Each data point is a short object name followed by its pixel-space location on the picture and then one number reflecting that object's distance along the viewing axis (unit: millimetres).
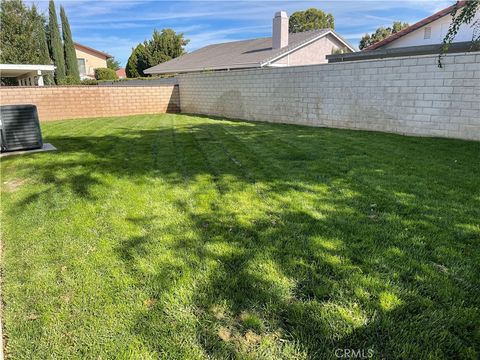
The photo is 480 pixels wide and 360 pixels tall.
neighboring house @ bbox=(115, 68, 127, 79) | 52469
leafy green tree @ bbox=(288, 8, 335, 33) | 50741
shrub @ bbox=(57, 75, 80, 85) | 29422
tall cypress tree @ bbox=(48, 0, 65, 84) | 31203
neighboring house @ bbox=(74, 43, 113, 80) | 39406
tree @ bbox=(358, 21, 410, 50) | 50656
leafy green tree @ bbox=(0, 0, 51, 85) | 26609
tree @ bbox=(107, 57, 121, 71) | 51534
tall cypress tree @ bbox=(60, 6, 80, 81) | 32719
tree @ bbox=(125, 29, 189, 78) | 38938
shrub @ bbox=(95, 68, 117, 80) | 35594
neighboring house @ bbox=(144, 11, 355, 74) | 19969
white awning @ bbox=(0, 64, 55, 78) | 16719
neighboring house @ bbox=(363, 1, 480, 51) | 14828
